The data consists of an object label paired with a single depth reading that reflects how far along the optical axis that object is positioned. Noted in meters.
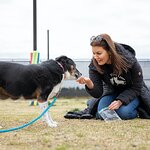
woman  6.62
